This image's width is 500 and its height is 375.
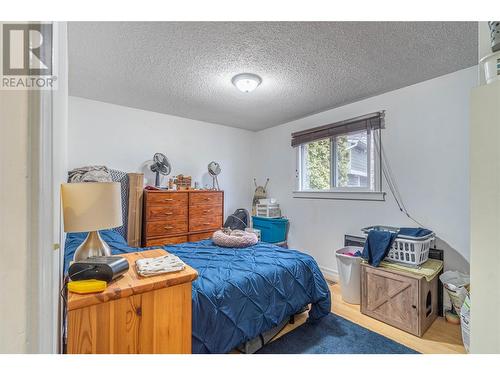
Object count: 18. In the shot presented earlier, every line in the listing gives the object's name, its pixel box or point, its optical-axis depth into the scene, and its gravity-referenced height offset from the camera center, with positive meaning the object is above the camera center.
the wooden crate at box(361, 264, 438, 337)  1.97 -0.97
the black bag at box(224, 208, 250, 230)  3.78 -0.54
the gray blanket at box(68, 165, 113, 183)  2.45 +0.13
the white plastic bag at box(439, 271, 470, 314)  1.94 -0.82
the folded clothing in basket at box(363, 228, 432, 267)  2.17 -0.49
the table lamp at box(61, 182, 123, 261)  0.97 -0.09
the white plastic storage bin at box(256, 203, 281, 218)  3.87 -0.37
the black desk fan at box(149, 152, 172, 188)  3.19 +0.28
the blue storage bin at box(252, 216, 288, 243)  3.72 -0.66
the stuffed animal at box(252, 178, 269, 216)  4.23 -0.12
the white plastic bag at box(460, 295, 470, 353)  1.60 -0.91
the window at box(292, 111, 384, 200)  2.84 +0.34
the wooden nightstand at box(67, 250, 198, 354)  0.72 -0.42
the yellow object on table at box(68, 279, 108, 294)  0.74 -0.31
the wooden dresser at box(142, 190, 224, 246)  2.97 -0.38
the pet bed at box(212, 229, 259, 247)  2.33 -0.51
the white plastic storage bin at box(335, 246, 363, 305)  2.48 -0.94
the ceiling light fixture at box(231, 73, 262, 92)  2.23 +1.00
